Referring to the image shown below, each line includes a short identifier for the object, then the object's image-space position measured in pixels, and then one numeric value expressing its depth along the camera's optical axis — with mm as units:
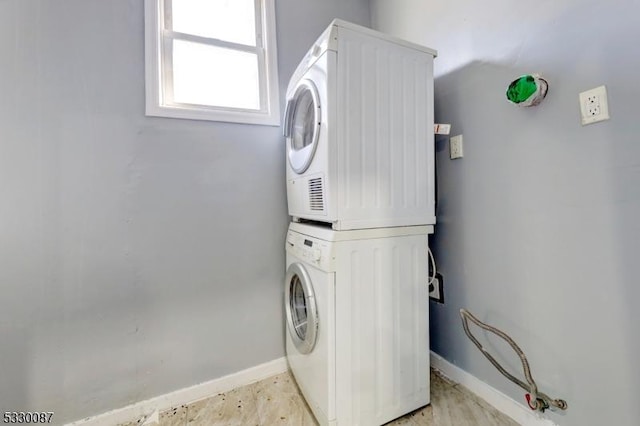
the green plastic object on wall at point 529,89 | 1058
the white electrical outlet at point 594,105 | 922
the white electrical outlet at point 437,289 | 1576
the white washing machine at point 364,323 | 1108
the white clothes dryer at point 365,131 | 1118
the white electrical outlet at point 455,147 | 1433
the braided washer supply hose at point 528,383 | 1081
